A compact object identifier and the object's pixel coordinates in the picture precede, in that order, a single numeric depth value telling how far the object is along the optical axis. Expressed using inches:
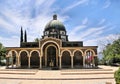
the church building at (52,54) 680.6
